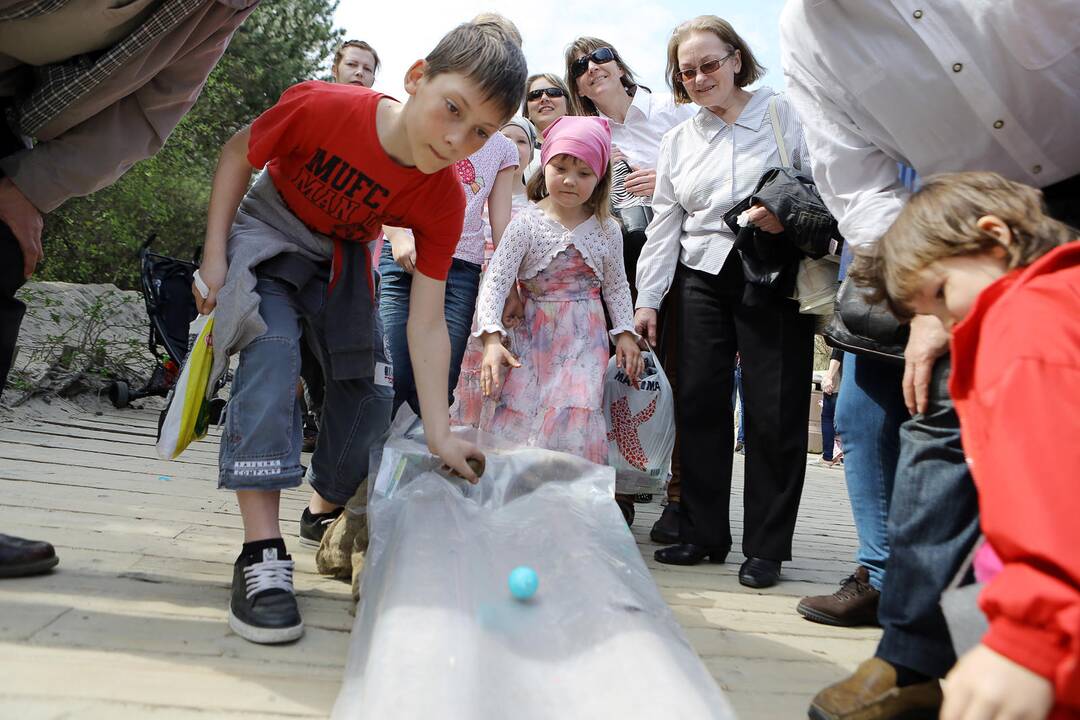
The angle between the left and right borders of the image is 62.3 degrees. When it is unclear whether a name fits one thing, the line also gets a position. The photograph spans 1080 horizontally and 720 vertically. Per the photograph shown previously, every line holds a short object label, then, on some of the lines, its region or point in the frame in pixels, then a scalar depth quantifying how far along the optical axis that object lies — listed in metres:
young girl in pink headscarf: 3.08
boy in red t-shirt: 2.06
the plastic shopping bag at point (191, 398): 2.06
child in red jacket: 0.95
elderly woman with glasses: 2.85
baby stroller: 4.88
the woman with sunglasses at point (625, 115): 3.76
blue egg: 1.72
